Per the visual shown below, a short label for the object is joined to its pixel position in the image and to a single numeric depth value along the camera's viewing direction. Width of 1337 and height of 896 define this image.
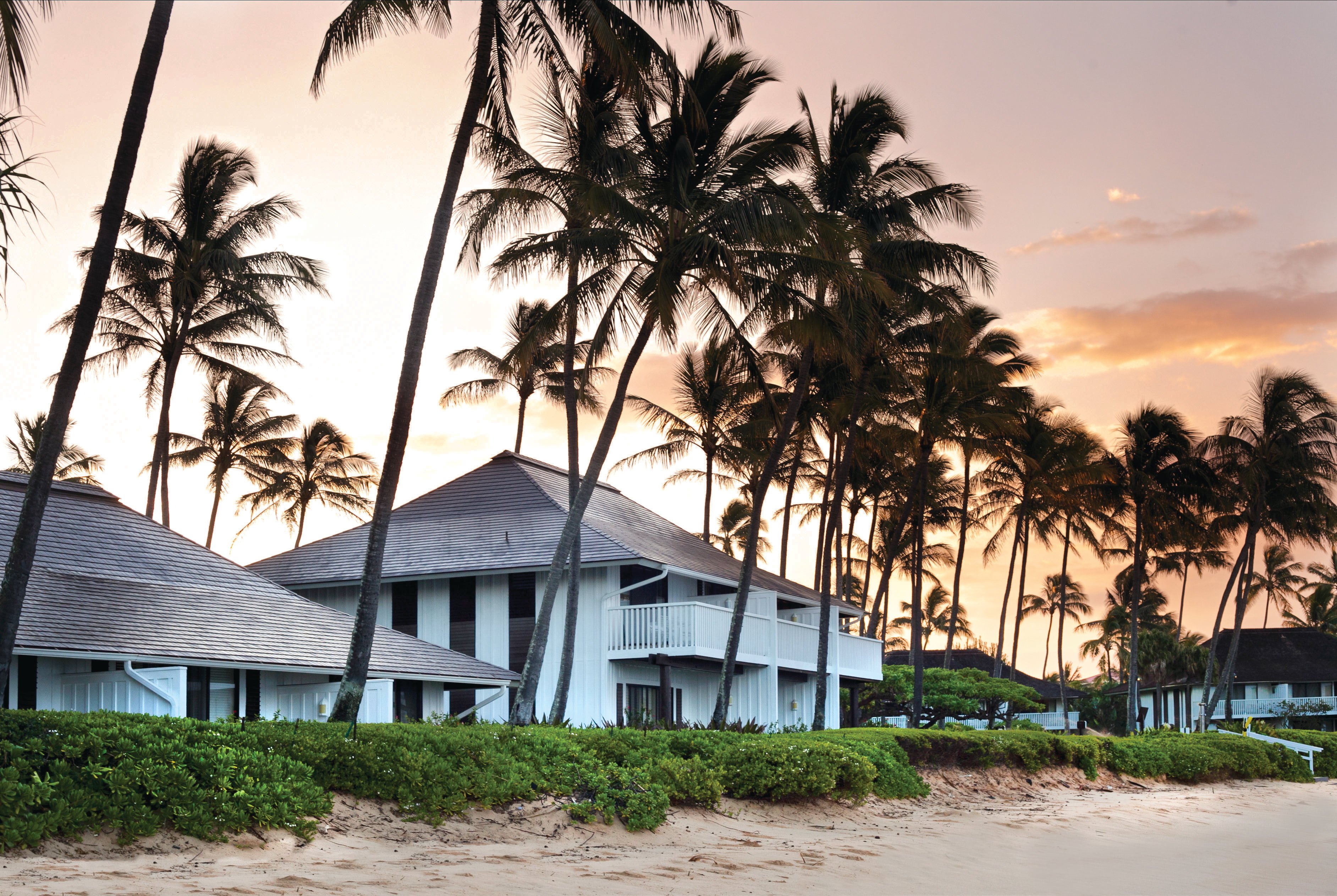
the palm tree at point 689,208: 19.42
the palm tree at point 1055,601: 91.00
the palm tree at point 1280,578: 84.44
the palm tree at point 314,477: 49.38
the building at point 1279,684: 63.94
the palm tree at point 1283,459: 47.06
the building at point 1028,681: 62.84
